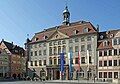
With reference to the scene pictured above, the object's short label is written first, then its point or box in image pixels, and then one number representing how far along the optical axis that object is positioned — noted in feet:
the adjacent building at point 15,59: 140.90
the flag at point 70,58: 95.88
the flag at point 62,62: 94.28
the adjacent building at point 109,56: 92.10
